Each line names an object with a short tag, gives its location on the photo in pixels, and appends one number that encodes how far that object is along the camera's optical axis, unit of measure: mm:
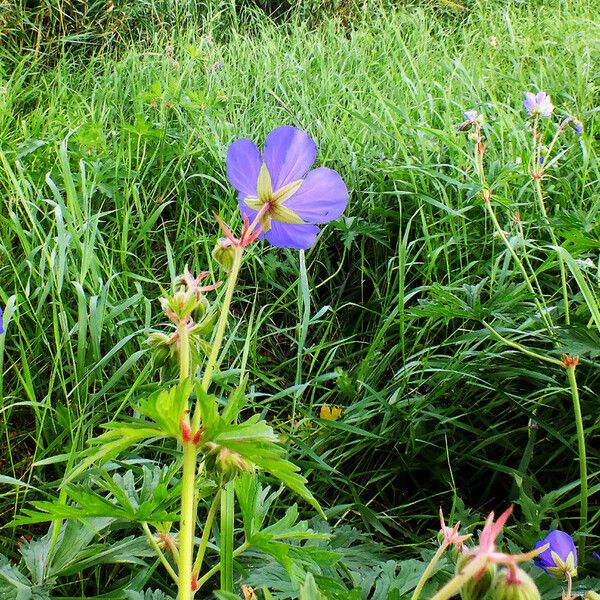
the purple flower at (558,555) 283
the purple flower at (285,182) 244
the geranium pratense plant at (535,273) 339
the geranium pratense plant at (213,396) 208
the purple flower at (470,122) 510
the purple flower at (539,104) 555
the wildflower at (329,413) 442
